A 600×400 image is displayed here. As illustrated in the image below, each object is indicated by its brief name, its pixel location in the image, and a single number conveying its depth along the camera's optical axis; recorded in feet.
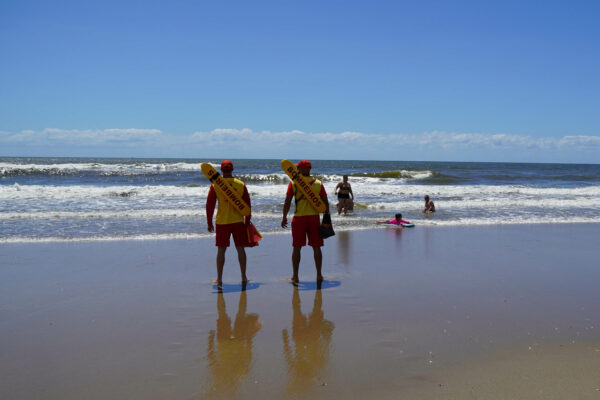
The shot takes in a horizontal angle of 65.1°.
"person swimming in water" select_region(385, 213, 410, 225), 40.09
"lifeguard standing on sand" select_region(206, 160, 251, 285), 20.40
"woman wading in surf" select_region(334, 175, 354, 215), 50.49
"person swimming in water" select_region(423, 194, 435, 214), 51.19
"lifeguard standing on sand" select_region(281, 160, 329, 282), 20.92
